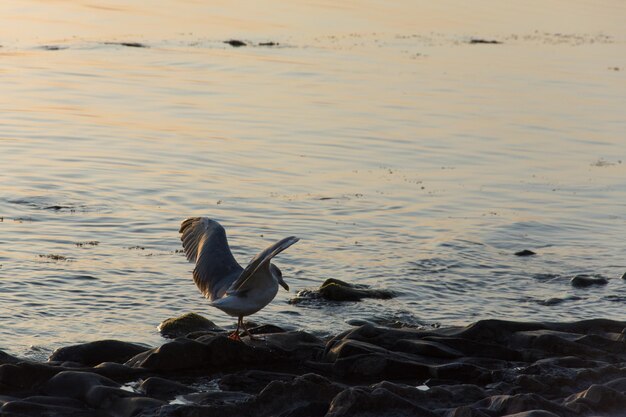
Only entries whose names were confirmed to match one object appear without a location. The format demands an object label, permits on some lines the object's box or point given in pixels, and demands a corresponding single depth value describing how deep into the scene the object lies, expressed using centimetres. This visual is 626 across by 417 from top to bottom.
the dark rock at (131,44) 5425
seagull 1809
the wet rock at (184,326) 2028
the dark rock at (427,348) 1834
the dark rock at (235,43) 5492
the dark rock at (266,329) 1998
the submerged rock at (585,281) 2511
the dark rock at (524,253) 2755
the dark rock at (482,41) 6046
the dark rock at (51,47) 5219
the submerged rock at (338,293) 2300
